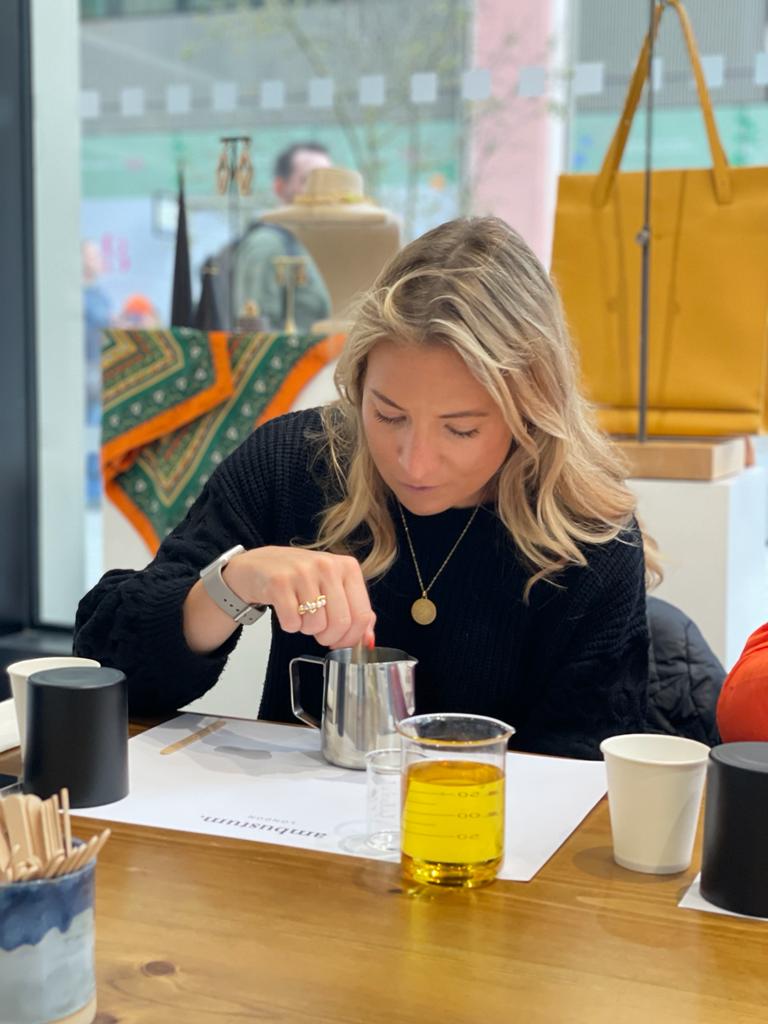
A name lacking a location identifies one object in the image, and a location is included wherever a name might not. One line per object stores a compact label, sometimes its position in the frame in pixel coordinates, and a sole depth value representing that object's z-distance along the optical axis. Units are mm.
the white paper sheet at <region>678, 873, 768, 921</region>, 908
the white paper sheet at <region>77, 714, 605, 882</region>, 1036
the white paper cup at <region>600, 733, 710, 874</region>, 975
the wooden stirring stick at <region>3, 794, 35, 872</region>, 742
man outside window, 3303
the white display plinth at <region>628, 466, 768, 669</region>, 2320
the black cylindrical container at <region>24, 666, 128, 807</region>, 1077
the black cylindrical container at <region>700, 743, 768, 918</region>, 885
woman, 1393
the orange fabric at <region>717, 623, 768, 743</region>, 1442
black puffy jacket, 1688
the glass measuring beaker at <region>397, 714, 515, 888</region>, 934
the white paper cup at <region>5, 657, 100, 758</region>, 1218
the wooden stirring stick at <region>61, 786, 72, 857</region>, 741
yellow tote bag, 2336
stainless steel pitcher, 1208
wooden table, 764
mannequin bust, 2918
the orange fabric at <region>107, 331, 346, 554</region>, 2846
